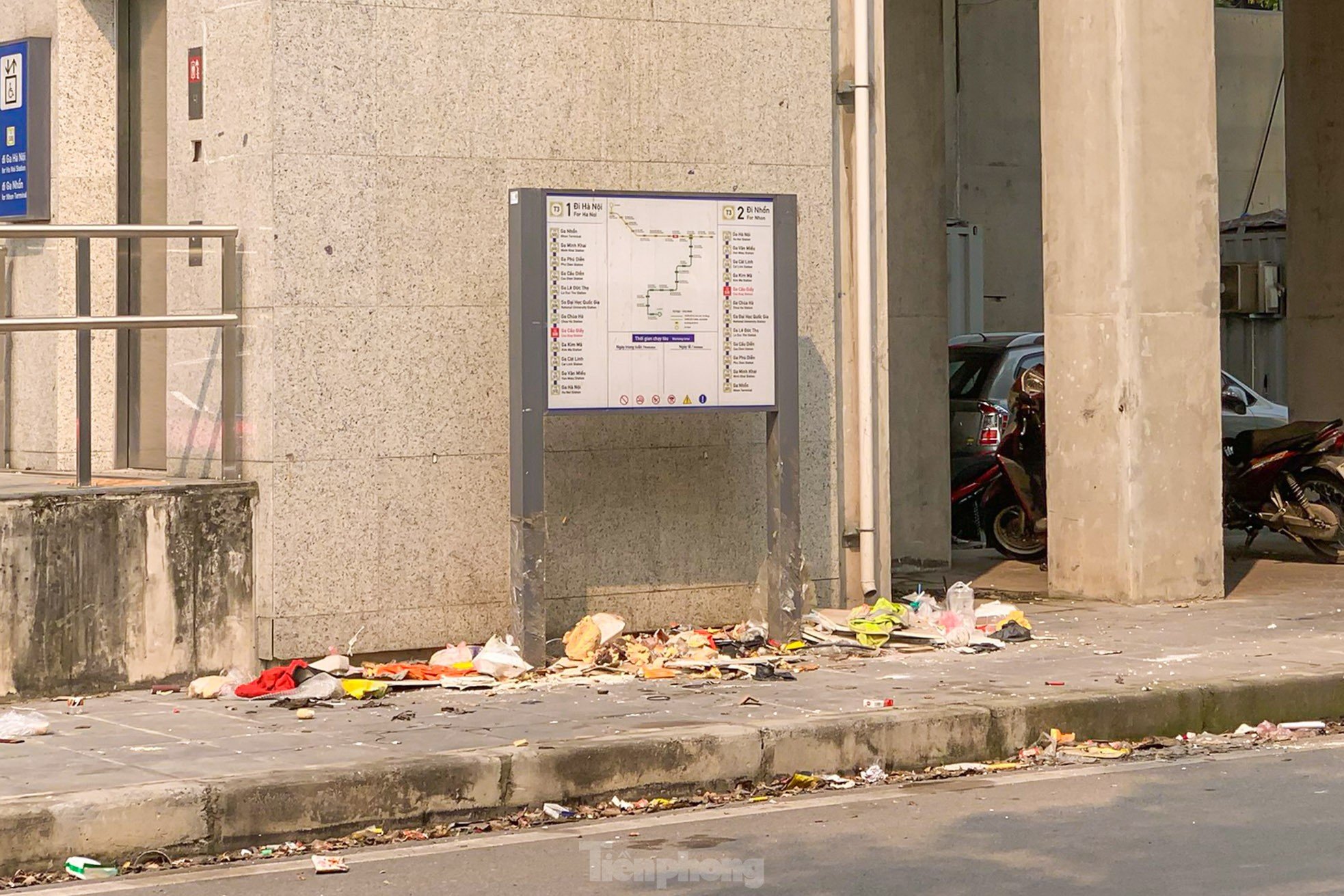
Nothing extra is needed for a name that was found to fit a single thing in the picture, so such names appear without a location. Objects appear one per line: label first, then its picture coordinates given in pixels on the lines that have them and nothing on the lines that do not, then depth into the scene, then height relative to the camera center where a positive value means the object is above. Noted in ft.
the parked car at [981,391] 54.75 +1.73
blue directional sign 35.27 +5.97
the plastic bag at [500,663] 30.81 -3.28
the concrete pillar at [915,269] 50.52 +4.77
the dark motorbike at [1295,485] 47.42 -0.84
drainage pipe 36.58 +3.56
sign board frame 30.71 +0.72
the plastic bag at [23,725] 26.23 -3.61
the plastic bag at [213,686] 29.58 -3.48
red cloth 29.53 -3.44
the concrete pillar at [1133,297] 39.50 +3.14
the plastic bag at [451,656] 31.53 -3.23
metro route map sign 31.24 +2.48
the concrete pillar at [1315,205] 60.13 +7.57
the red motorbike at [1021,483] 48.29 -0.77
